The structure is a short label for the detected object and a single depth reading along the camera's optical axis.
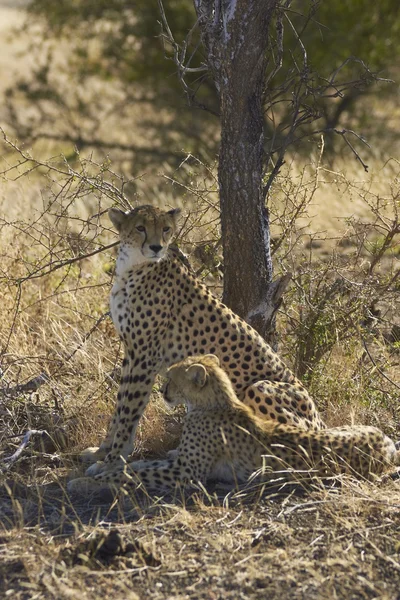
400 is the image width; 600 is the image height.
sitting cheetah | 9.29
